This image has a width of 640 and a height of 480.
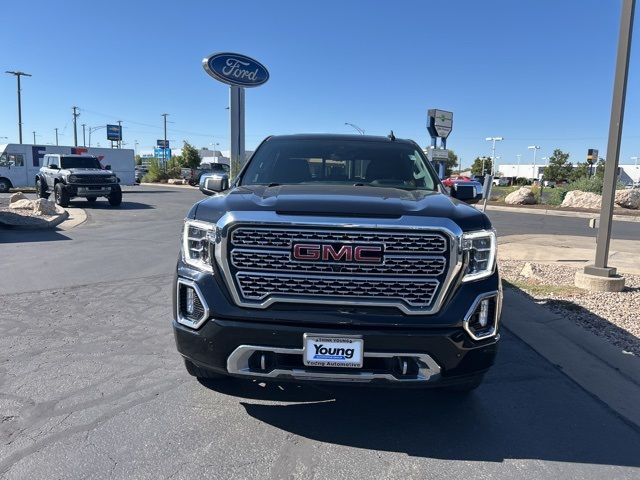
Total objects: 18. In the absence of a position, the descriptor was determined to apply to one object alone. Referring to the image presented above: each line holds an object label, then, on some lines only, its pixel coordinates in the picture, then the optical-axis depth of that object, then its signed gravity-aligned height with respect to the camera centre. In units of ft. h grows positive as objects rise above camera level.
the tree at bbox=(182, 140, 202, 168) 203.79 +6.87
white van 102.06 +1.39
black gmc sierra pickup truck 9.43 -2.18
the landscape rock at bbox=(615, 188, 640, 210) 79.97 -2.14
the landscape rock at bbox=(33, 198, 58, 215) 48.67 -3.58
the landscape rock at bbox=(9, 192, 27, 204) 54.18 -2.98
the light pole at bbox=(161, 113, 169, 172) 247.42 +17.48
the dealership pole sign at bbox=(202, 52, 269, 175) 72.13 +13.95
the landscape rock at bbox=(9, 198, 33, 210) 50.67 -3.44
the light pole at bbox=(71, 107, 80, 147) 228.43 +19.75
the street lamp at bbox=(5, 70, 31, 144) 161.83 +21.06
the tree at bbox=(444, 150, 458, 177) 341.82 +14.34
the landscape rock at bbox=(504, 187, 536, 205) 90.22 -2.71
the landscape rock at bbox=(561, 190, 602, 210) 81.71 -2.56
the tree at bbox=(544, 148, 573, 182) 251.60 +7.89
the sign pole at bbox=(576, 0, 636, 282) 21.97 +3.09
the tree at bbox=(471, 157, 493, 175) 332.19 +10.64
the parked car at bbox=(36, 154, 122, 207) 61.82 -1.09
